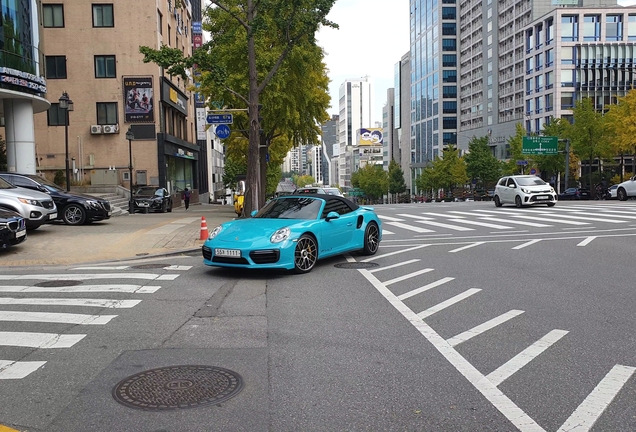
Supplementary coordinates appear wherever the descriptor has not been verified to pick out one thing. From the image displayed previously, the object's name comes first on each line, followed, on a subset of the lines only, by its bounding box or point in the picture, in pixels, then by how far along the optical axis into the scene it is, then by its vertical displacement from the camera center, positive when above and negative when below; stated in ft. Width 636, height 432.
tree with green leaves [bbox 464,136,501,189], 250.37 +6.24
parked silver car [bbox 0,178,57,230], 48.55 -1.42
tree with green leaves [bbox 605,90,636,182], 156.35 +14.73
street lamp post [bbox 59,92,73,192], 82.53 +12.10
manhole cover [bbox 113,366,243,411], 13.73 -5.13
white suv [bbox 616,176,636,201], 107.55 -2.59
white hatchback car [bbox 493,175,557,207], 88.12 -2.14
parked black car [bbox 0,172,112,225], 61.16 -2.00
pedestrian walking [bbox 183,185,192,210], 135.95 -3.08
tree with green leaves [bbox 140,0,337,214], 62.49 +17.60
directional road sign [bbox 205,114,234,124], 66.47 +7.48
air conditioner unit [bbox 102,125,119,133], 124.67 +12.32
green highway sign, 185.37 +10.27
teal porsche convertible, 30.81 -3.05
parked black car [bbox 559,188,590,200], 183.83 -5.55
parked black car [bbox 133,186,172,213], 104.53 -2.68
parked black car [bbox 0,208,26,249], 39.24 -2.86
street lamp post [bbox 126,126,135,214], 102.12 -3.52
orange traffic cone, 49.57 -4.08
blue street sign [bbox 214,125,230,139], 66.49 +5.87
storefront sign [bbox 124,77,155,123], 125.49 +18.39
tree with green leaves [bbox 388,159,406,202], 391.65 -0.41
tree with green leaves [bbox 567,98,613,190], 178.81 +13.08
